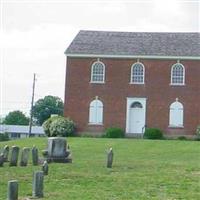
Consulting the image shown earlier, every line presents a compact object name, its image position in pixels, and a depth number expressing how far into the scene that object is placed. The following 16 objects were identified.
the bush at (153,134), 47.91
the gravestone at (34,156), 24.12
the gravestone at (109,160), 22.69
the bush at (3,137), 67.07
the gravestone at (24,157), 23.38
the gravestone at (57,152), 25.33
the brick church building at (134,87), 50.28
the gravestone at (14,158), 23.56
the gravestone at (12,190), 12.92
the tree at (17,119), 146.38
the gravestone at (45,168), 19.38
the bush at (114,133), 48.28
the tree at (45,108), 119.06
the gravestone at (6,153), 24.77
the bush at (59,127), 48.72
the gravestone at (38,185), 14.27
